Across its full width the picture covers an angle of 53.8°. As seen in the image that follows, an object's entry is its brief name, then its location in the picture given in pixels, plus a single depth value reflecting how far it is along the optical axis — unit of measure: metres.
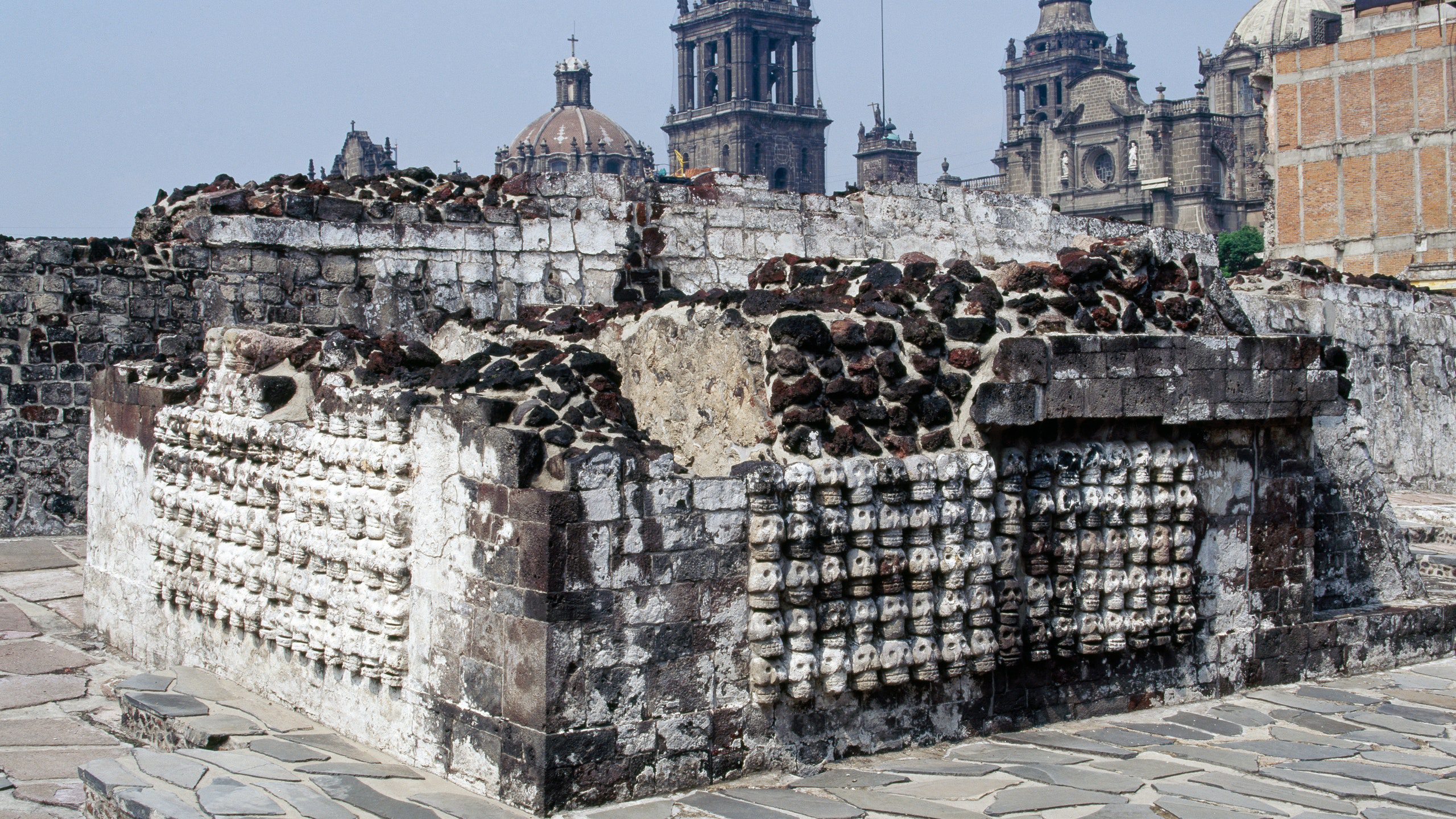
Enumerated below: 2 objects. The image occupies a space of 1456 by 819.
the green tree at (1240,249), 61.50
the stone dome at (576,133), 96.81
